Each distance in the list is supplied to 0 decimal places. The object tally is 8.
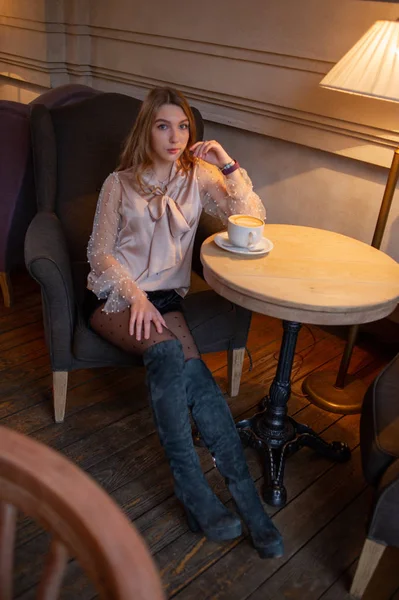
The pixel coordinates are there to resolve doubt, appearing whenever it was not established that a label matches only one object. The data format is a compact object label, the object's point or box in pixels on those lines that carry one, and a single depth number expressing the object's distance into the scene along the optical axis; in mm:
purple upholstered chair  2281
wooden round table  1308
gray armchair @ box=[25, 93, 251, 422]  1608
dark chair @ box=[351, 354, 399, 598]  1204
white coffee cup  1499
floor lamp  1476
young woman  1428
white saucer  1513
